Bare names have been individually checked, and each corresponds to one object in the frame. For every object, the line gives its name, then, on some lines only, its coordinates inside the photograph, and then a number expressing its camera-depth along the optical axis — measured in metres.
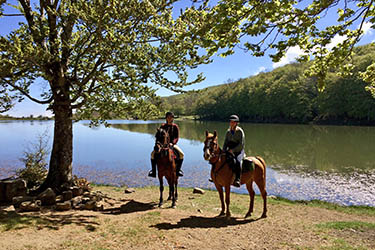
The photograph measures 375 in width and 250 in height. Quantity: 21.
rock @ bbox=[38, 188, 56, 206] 8.63
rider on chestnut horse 7.92
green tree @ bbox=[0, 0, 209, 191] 7.74
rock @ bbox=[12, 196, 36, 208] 8.18
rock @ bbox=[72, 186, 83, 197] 9.84
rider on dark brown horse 9.51
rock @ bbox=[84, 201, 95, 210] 8.66
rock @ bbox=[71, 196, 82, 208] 8.73
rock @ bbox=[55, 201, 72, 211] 8.23
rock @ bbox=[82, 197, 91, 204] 9.15
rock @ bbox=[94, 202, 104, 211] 8.79
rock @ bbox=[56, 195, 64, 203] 9.32
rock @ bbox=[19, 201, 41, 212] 7.82
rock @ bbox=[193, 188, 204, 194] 12.59
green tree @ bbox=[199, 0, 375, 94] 6.12
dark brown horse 9.25
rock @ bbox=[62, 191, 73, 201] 9.38
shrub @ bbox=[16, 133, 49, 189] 11.36
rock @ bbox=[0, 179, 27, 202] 8.69
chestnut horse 7.70
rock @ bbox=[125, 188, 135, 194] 12.33
